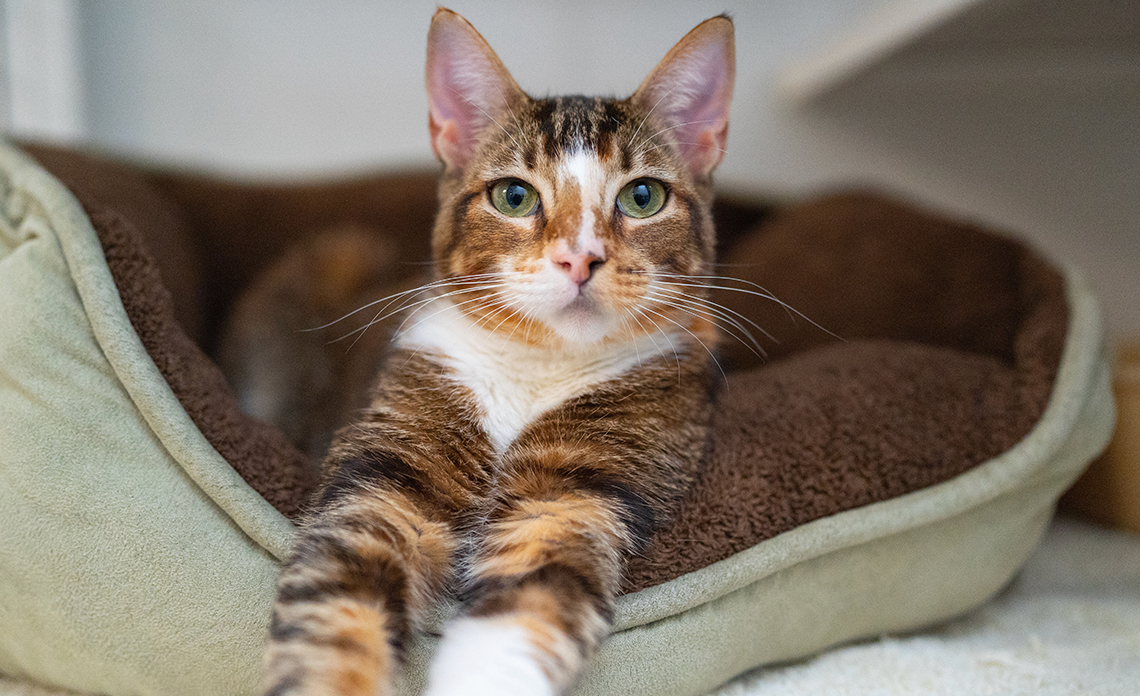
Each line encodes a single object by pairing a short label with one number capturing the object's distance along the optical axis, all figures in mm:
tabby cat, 318
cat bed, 346
